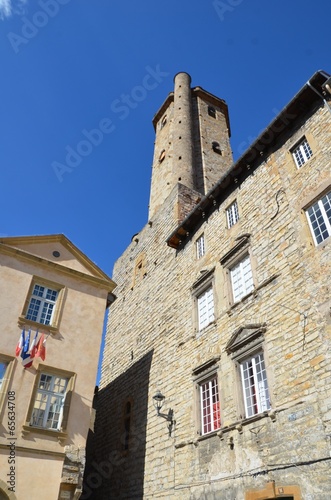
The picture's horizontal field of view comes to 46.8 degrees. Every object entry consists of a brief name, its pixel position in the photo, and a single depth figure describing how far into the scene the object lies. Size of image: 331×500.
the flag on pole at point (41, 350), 10.38
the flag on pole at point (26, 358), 10.13
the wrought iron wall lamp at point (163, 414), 10.74
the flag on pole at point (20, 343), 10.20
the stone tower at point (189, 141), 21.75
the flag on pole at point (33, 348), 10.27
